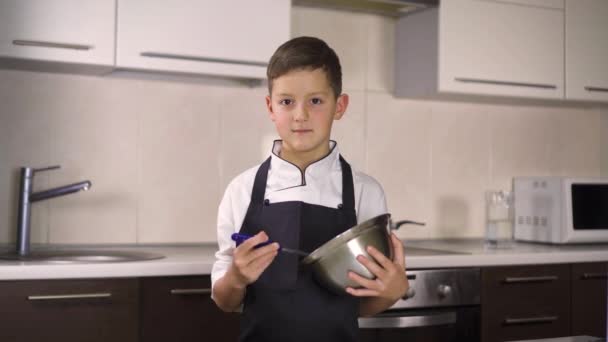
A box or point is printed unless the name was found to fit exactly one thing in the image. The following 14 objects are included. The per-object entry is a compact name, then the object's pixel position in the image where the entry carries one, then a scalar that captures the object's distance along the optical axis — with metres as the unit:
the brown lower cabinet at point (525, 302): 2.54
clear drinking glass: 3.01
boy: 1.53
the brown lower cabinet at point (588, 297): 2.70
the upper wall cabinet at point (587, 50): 3.05
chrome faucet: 2.41
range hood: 2.80
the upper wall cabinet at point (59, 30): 2.19
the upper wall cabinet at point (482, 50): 2.80
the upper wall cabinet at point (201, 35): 2.32
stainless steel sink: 2.26
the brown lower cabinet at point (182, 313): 2.11
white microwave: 2.98
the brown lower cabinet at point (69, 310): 1.98
